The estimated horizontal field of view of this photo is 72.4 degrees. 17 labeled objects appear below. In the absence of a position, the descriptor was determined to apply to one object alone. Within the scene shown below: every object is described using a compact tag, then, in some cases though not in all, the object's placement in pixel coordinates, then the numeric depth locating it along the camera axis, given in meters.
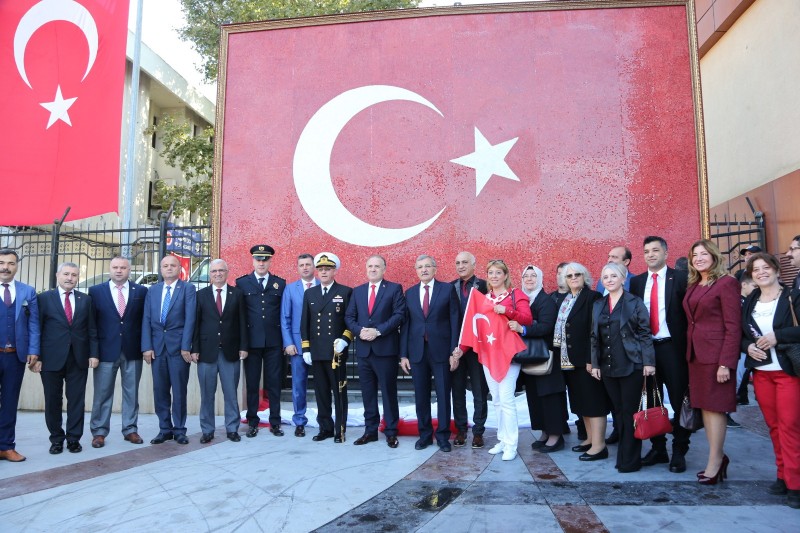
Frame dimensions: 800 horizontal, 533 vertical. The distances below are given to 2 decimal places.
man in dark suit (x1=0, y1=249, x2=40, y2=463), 4.69
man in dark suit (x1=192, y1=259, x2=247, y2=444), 5.33
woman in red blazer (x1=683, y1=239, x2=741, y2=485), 3.72
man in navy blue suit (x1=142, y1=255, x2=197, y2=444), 5.29
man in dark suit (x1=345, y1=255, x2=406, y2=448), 5.09
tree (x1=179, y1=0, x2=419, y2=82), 13.38
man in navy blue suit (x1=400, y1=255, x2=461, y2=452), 4.98
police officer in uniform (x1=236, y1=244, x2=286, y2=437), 5.53
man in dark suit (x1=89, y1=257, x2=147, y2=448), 5.22
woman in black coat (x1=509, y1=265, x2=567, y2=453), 4.66
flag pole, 12.44
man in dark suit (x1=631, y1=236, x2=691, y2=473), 4.15
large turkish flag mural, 6.83
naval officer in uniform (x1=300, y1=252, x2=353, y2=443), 5.28
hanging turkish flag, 8.48
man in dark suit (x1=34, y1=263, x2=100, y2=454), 4.93
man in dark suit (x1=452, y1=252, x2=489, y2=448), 5.04
